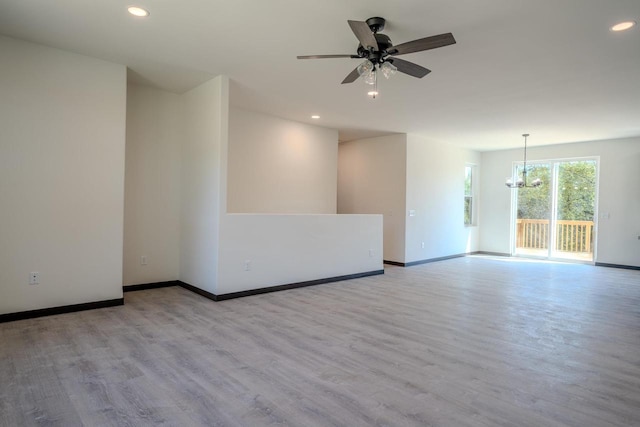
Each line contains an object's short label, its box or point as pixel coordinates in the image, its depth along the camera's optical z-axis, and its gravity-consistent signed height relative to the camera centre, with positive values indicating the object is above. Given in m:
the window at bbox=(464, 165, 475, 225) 9.57 +0.28
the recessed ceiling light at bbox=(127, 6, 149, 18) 2.95 +1.55
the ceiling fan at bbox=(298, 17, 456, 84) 2.71 +1.24
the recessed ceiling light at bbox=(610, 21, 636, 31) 2.98 +1.52
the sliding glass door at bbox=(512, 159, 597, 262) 8.21 -0.05
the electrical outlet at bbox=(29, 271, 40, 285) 3.71 -0.80
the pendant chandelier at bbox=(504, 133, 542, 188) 7.92 +0.59
